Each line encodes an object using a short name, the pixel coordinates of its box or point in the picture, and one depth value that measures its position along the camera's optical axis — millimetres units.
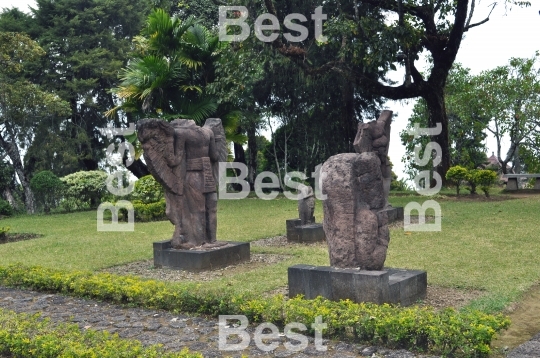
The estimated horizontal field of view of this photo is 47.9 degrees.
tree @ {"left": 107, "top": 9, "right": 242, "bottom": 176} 18203
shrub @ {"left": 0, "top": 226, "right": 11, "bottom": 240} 14078
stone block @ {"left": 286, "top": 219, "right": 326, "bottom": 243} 11953
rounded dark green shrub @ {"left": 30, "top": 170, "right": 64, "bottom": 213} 19672
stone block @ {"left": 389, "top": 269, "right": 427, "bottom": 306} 6656
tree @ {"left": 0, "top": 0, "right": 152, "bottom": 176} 23938
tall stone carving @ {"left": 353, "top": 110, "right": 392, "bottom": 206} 10320
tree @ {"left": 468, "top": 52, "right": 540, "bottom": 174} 22609
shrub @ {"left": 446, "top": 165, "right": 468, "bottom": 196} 18172
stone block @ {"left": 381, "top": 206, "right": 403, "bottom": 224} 14358
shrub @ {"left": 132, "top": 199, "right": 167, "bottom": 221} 16984
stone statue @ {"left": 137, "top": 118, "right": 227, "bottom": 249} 9555
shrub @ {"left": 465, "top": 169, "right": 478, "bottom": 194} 18159
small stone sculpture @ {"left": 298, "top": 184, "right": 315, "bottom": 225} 12500
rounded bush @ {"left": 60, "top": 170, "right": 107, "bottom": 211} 20203
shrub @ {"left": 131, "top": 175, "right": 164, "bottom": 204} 18109
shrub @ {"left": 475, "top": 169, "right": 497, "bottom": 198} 17844
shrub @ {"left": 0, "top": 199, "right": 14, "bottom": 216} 20141
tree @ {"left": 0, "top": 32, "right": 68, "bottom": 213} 19453
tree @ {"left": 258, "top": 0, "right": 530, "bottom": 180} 15773
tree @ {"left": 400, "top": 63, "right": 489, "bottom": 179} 23953
